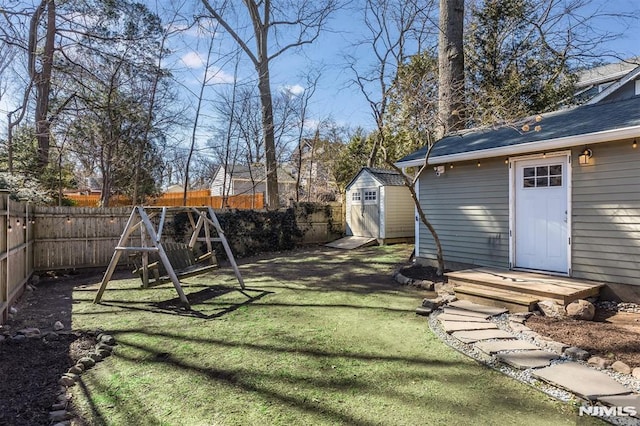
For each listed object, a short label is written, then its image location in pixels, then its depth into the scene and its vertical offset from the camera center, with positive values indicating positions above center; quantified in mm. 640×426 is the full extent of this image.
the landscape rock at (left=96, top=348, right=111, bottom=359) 3302 -1312
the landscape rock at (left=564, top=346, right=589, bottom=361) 3062 -1253
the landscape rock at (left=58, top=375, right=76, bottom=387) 2721 -1293
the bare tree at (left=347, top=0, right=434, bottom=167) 14477 +7619
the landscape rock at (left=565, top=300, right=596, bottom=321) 4211 -1203
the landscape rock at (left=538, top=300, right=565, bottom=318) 4277 -1208
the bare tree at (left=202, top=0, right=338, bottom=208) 12859 +6634
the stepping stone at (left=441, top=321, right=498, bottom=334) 3852 -1275
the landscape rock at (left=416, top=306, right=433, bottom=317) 4523 -1286
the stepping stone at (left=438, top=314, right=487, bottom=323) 4148 -1277
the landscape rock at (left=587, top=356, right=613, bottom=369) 2912 -1259
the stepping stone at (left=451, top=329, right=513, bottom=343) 3549 -1276
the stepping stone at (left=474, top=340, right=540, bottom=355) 3260 -1273
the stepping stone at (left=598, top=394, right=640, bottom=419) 2318 -1263
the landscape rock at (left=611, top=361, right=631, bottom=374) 2789 -1253
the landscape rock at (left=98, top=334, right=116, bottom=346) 3613 -1303
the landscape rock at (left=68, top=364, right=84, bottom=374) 2930 -1295
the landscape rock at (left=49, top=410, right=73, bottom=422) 2258 -1297
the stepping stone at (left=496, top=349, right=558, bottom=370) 2942 -1271
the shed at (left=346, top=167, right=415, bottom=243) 12031 +105
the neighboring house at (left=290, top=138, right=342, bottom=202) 18391 +2510
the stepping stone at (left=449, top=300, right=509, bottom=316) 4465 -1282
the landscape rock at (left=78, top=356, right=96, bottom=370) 3070 -1294
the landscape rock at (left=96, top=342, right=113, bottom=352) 3449 -1308
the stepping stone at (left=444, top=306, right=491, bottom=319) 4334 -1279
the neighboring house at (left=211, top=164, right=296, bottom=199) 24422 +1863
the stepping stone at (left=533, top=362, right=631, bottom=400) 2479 -1269
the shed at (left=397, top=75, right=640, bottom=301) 4730 +202
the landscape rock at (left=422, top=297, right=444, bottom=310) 4719 -1254
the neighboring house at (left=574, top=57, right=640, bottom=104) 11383 +5306
